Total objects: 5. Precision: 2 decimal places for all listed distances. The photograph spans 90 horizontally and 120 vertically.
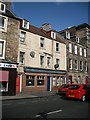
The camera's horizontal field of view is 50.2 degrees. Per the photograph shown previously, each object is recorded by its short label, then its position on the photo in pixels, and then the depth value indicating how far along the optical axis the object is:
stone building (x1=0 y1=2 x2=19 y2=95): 10.55
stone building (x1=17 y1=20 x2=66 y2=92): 12.51
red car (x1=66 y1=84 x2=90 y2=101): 8.47
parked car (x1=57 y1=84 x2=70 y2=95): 11.26
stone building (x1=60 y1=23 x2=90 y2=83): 17.23
